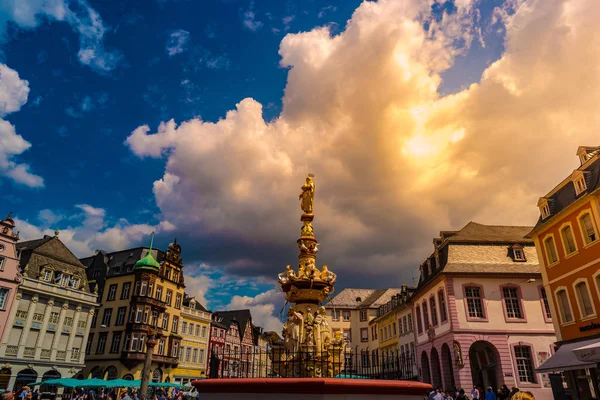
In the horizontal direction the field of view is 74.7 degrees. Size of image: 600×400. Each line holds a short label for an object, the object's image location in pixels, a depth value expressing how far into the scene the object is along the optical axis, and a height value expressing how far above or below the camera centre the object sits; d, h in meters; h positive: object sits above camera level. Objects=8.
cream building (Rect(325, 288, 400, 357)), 66.38 +10.32
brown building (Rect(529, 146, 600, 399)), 20.98 +6.23
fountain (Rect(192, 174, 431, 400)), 8.12 +0.60
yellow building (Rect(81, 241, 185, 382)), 45.12 +6.98
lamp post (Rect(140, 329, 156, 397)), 26.55 +0.16
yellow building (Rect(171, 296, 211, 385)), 52.84 +4.28
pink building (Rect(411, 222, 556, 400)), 27.86 +4.31
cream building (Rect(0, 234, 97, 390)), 35.44 +5.14
